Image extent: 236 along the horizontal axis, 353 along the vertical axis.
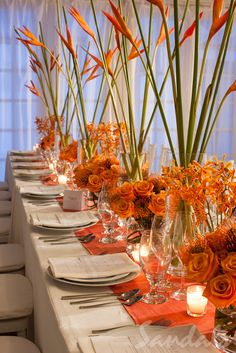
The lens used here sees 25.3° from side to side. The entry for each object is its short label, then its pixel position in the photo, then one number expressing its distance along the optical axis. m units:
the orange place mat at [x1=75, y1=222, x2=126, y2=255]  1.75
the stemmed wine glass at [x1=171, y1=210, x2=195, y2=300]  1.31
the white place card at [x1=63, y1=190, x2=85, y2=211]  2.38
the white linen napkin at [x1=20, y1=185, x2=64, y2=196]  2.73
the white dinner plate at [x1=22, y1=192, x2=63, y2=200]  2.69
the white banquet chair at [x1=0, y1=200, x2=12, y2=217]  3.72
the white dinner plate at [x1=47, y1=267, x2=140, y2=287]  1.38
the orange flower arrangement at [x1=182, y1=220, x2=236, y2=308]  0.97
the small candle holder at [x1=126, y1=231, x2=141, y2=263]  1.69
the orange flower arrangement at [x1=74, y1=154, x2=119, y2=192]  2.11
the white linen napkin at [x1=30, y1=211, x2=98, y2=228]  2.04
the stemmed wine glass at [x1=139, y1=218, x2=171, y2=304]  1.29
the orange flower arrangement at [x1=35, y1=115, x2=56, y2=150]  3.91
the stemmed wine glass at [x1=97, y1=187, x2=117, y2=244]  1.83
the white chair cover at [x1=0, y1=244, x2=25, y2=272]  2.41
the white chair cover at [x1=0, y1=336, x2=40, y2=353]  1.59
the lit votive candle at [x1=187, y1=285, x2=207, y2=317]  1.23
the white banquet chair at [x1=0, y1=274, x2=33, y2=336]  1.86
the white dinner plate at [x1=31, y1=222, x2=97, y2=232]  2.01
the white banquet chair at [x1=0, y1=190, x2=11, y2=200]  4.21
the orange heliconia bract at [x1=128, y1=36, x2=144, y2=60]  1.97
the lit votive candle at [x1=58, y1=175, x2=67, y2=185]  3.13
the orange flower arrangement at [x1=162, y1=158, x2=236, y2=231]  1.16
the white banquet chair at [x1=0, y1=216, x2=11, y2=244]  3.26
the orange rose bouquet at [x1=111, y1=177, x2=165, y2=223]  1.60
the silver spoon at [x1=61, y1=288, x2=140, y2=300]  1.32
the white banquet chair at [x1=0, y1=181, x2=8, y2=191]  4.68
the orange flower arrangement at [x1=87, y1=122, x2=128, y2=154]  2.67
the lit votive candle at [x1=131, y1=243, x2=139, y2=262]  1.65
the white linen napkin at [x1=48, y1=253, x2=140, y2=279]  1.43
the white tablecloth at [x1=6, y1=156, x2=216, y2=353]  1.17
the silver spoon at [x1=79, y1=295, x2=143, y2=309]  1.28
